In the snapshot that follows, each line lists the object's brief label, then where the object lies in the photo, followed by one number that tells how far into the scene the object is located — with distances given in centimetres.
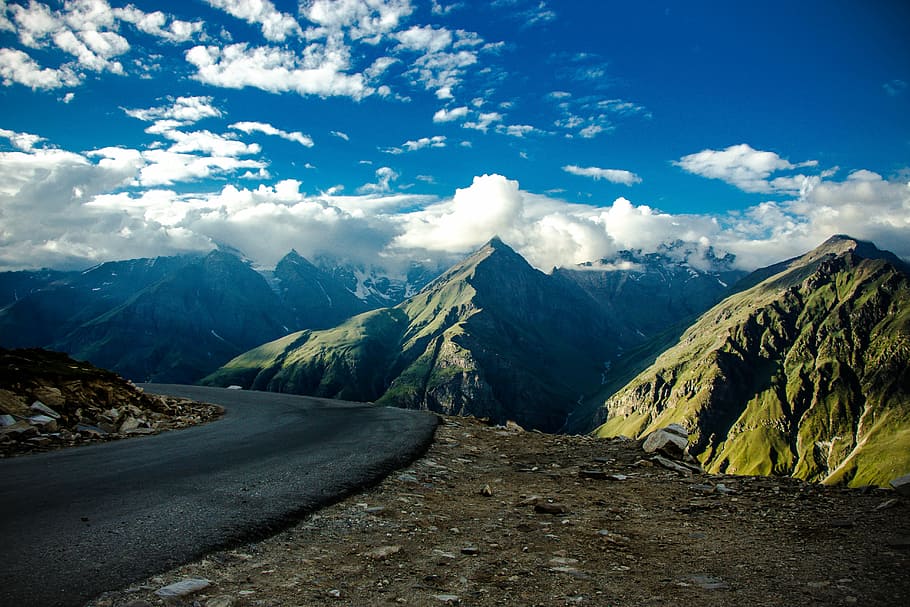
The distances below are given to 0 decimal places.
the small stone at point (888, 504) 1019
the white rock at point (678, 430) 1943
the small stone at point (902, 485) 1087
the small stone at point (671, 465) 1572
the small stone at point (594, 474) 1533
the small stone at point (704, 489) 1312
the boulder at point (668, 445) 1788
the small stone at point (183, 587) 677
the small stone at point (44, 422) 2069
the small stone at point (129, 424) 2377
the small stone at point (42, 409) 2202
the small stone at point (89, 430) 2181
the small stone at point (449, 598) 686
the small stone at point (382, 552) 850
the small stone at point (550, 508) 1158
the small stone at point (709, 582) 722
